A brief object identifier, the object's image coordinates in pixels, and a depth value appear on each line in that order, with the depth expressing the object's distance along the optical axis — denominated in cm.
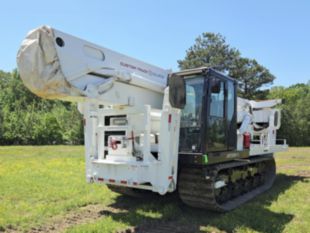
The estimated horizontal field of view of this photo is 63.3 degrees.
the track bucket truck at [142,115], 358
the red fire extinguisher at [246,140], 610
